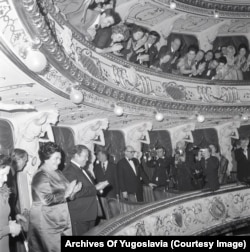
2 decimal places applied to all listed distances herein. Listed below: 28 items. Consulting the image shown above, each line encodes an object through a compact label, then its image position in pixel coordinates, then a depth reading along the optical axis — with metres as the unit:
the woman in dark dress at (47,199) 6.65
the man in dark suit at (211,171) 12.56
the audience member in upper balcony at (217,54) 13.78
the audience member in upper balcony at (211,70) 13.52
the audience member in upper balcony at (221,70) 13.70
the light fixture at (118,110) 8.76
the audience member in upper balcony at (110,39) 9.31
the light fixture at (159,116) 10.31
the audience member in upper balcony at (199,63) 13.04
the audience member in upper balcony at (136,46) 10.92
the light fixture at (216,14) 12.27
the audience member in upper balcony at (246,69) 14.26
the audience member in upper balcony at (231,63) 13.93
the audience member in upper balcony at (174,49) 12.71
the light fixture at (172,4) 11.09
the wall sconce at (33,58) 4.77
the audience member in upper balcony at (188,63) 12.73
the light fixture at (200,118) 11.70
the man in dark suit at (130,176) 10.38
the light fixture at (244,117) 13.40
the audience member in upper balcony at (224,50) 14.03
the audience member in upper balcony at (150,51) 11.31
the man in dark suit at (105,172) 9.76
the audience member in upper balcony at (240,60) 14.02
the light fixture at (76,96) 6.81
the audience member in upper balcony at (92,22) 8.87
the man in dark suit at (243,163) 13.55
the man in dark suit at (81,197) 7.43
